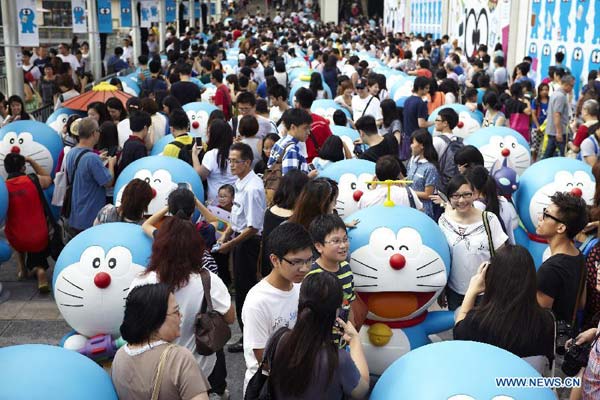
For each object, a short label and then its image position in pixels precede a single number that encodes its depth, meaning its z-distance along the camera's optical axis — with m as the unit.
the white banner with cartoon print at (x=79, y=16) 16.91
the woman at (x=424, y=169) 7.06
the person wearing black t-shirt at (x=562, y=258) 4.54
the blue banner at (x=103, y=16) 18.34
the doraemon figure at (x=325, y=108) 10.88
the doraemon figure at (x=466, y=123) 10.32
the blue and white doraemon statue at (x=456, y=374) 3.32
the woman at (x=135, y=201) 5.84
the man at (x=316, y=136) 8.83
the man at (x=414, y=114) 10.45
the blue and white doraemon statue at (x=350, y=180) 7.15
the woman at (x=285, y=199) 5.50
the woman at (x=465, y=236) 5.43
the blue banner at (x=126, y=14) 22.48
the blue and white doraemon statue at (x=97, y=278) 5.30
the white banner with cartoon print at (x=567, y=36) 15.55
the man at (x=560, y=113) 11.22
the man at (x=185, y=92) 11.82
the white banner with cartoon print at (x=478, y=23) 21.71
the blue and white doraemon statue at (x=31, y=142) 8.55
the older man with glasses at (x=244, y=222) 6.19
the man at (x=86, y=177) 7.38
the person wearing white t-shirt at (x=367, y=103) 11.00
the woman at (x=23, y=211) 7.66
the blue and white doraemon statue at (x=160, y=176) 6.87
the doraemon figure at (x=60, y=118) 9.79
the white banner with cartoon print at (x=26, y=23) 12.13
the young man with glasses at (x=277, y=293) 3.98
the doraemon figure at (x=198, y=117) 10.12
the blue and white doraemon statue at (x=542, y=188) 7.00
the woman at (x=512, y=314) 3.85
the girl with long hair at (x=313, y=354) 3.34
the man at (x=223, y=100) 11.72
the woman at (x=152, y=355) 3.46
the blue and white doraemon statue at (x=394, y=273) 5.11
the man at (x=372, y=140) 7.75
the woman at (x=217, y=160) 7.56
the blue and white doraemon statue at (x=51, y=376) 3.34
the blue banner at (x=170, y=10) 29.36
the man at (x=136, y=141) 8.09
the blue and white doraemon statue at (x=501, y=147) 8.21
